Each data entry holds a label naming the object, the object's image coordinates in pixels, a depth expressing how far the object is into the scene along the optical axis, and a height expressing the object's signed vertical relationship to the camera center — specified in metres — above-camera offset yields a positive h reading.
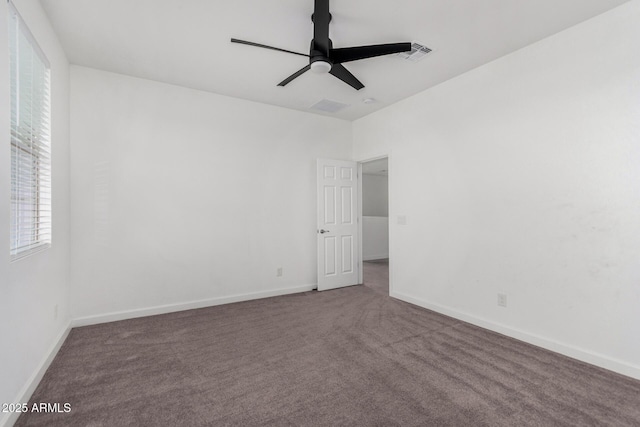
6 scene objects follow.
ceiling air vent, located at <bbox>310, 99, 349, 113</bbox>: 4.43 +1.64
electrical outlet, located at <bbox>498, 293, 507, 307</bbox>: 3.15 -0.88
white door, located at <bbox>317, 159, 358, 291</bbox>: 4.88 -0.14
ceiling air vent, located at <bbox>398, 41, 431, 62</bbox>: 2.94 +1.62
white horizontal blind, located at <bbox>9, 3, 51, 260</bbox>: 1.97 +0.54
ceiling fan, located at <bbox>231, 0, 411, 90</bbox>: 2.23 +1.29
